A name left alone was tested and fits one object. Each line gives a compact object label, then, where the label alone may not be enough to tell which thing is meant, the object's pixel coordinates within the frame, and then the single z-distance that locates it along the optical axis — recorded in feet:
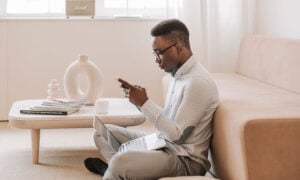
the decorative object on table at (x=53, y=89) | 11.35
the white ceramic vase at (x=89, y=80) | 11.10
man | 7.39
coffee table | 9.73
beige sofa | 6.62
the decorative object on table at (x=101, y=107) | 10.16
